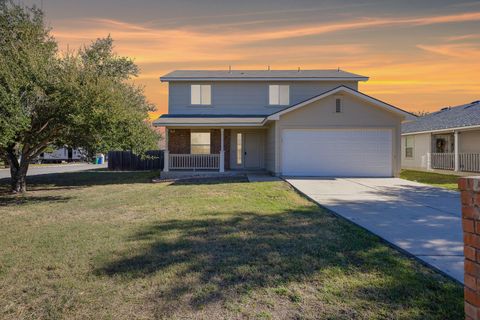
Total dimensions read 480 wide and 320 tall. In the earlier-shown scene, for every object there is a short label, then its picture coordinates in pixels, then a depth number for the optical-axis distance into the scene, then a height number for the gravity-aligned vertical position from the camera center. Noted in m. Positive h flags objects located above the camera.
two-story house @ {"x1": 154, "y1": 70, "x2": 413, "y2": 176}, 16.97 +1.95
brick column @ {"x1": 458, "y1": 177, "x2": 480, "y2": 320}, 2.38 -0.61
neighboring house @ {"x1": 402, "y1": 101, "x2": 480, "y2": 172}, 19.88 +1.41
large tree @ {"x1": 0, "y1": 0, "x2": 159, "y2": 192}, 10.54 +2.08
